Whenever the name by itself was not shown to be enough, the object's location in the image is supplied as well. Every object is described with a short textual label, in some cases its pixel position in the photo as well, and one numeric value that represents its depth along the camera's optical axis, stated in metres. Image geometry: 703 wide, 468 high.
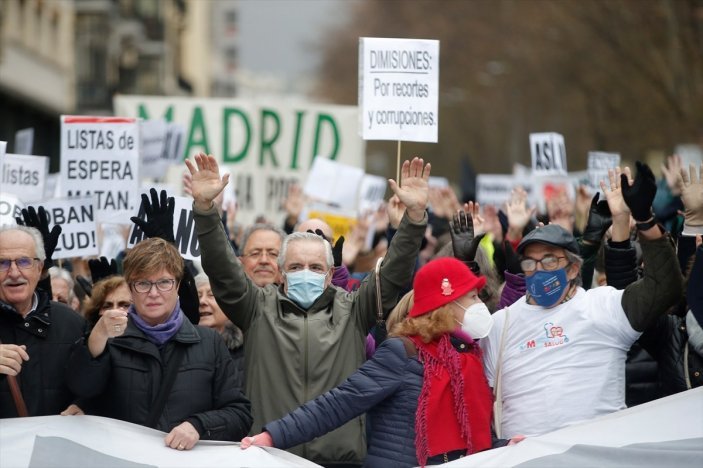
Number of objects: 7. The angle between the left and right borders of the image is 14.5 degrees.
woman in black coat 11.02
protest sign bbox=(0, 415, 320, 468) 10.61
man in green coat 11.87
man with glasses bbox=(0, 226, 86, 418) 11.02
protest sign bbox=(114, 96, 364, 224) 28.79
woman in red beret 10.83
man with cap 10.90
